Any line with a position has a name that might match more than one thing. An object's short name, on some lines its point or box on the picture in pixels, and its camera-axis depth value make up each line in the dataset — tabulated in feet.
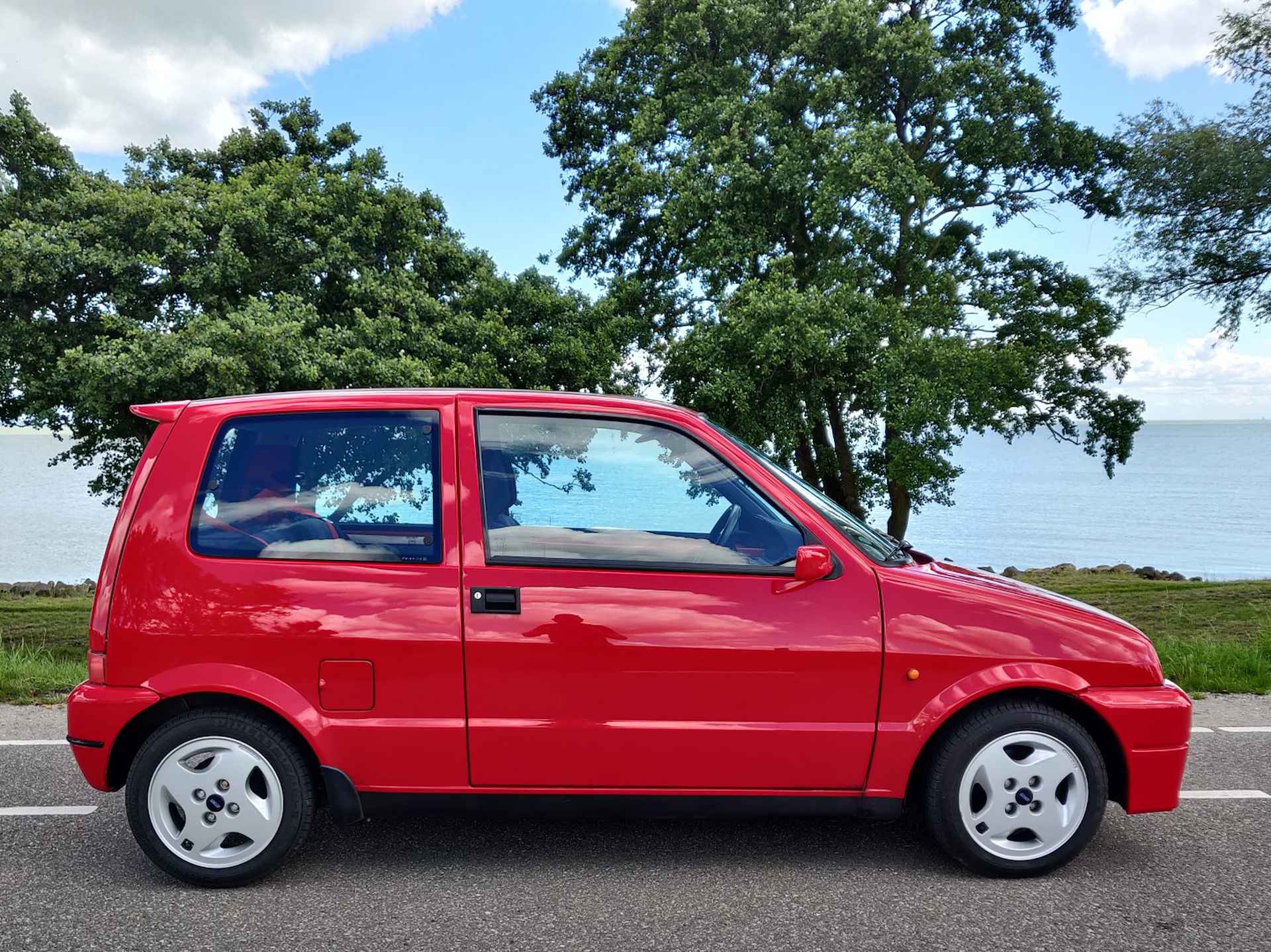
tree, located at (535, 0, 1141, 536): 50.44
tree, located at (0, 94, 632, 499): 40.60
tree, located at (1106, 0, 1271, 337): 49.24
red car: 11.62
